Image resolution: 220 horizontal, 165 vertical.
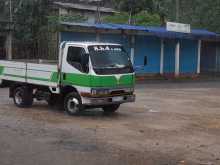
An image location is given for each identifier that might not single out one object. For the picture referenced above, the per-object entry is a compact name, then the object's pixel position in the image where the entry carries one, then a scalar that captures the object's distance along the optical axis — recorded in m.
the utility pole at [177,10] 28.69
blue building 24.65
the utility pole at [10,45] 25.18
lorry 11.80
